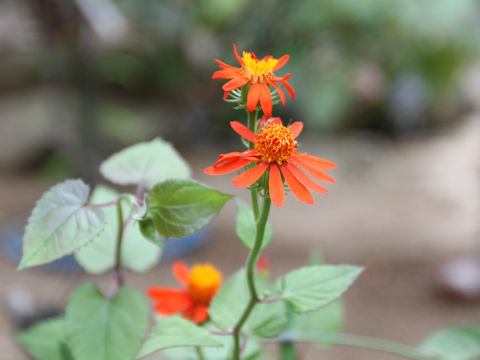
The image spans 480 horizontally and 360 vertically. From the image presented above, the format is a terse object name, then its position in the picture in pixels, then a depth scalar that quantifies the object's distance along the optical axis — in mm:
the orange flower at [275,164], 504
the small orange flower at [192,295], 568
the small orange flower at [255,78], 509
